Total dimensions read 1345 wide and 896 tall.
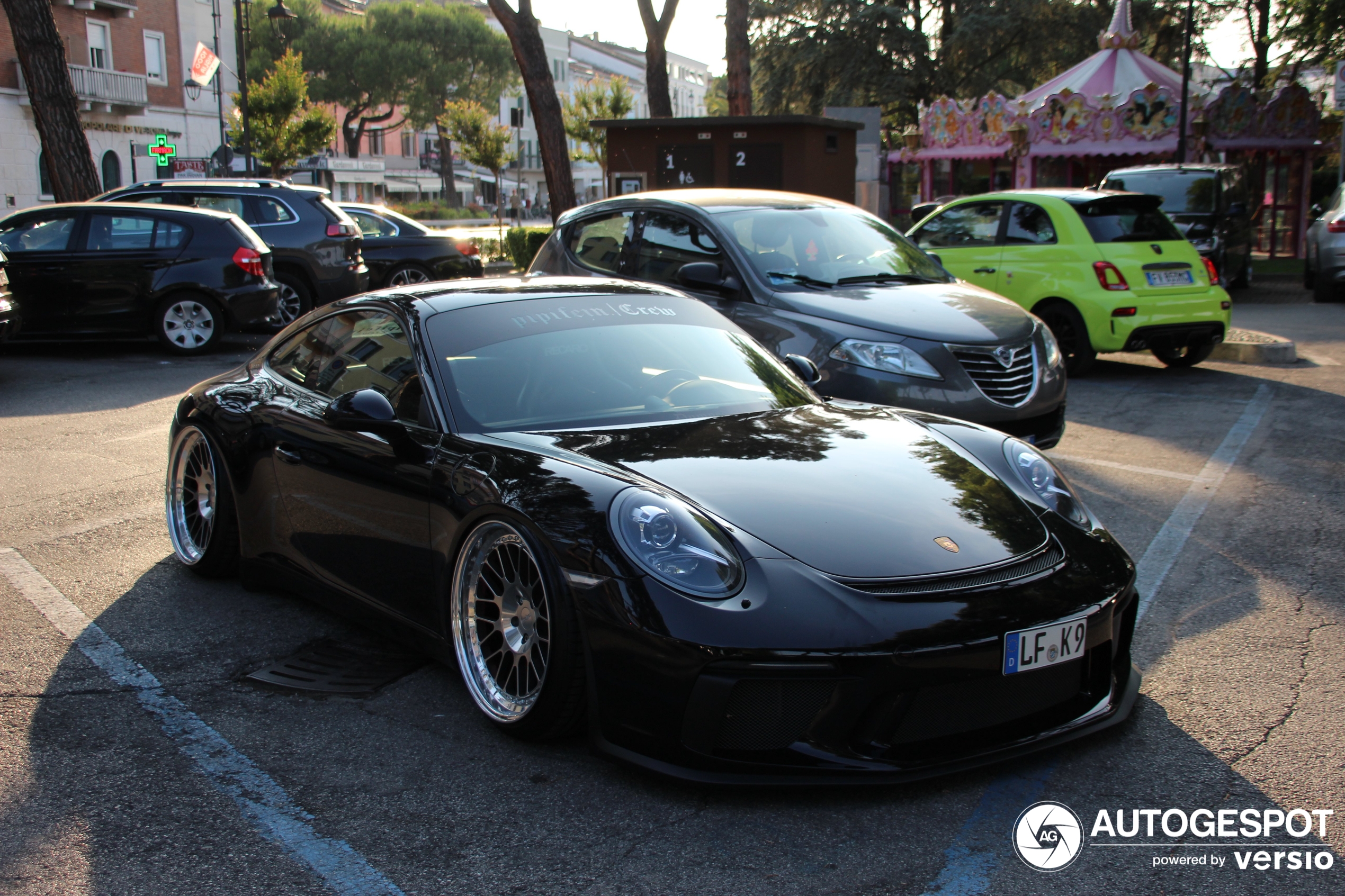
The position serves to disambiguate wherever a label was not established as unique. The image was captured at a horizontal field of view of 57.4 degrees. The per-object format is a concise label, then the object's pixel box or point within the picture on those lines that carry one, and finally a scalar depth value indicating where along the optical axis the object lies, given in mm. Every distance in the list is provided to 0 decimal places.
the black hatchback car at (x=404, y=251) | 15992
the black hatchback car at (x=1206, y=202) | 16141
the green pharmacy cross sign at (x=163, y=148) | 28047
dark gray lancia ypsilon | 6605
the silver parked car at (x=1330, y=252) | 16203
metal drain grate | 3898
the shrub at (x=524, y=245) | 24000
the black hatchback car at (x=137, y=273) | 11852
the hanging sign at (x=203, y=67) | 30594
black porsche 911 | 2906
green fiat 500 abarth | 10219
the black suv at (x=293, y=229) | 13805
